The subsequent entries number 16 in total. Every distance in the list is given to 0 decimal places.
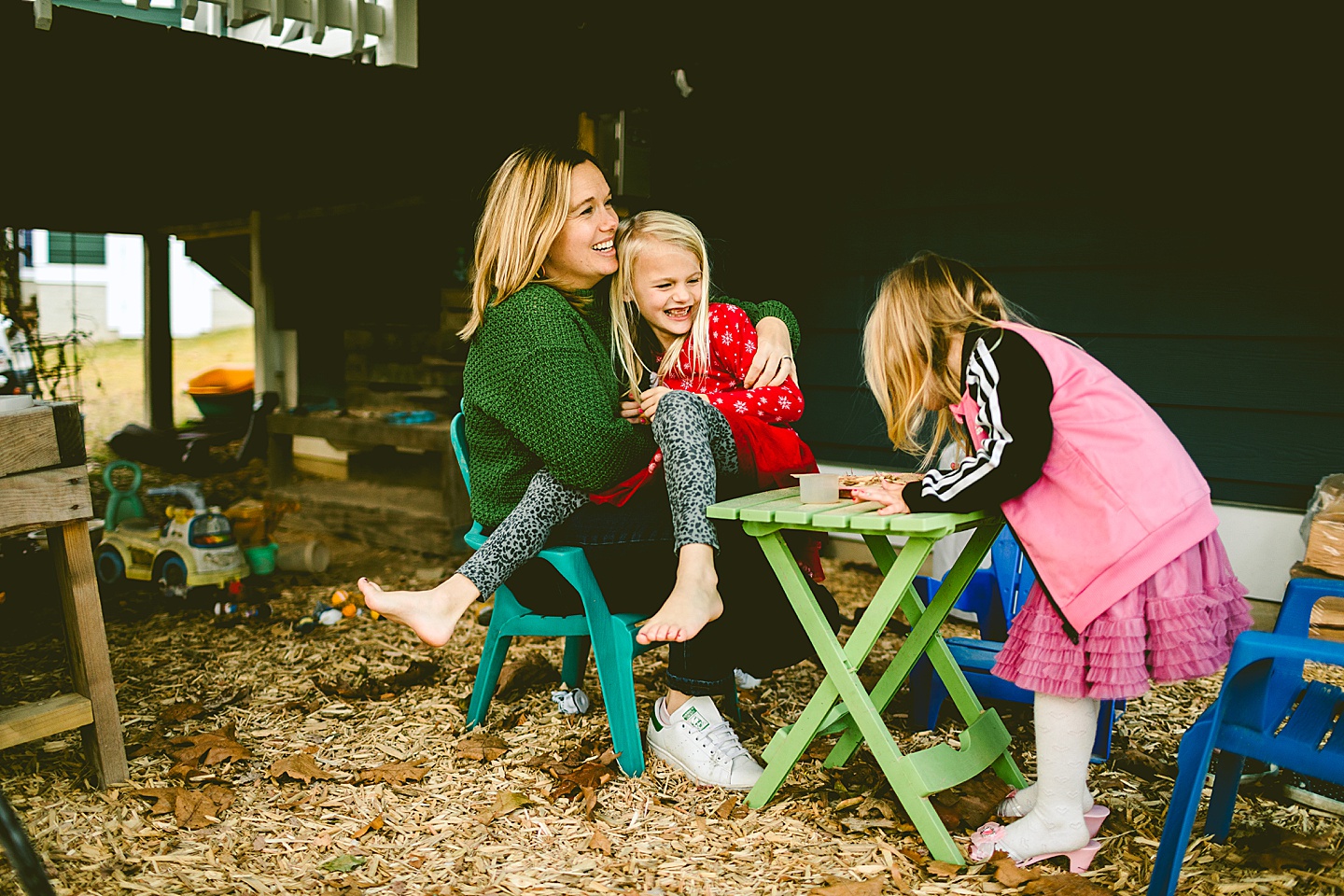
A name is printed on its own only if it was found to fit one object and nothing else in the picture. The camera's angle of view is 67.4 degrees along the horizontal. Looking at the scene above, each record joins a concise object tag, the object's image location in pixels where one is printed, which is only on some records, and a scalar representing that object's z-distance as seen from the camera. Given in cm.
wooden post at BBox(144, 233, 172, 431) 873
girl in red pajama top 231
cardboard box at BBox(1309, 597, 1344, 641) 325
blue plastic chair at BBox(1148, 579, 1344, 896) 168
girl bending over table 196
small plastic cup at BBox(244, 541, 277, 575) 451
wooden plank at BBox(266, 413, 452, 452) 500
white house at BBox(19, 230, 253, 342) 1794
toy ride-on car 423
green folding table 205
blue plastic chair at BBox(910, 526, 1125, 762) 262
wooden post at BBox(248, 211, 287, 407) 664
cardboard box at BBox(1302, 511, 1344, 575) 316
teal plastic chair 251
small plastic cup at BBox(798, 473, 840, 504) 218
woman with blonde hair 246
